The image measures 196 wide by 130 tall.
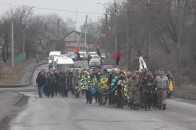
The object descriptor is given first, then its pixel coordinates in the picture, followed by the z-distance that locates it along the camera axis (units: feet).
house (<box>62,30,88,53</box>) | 529.04
